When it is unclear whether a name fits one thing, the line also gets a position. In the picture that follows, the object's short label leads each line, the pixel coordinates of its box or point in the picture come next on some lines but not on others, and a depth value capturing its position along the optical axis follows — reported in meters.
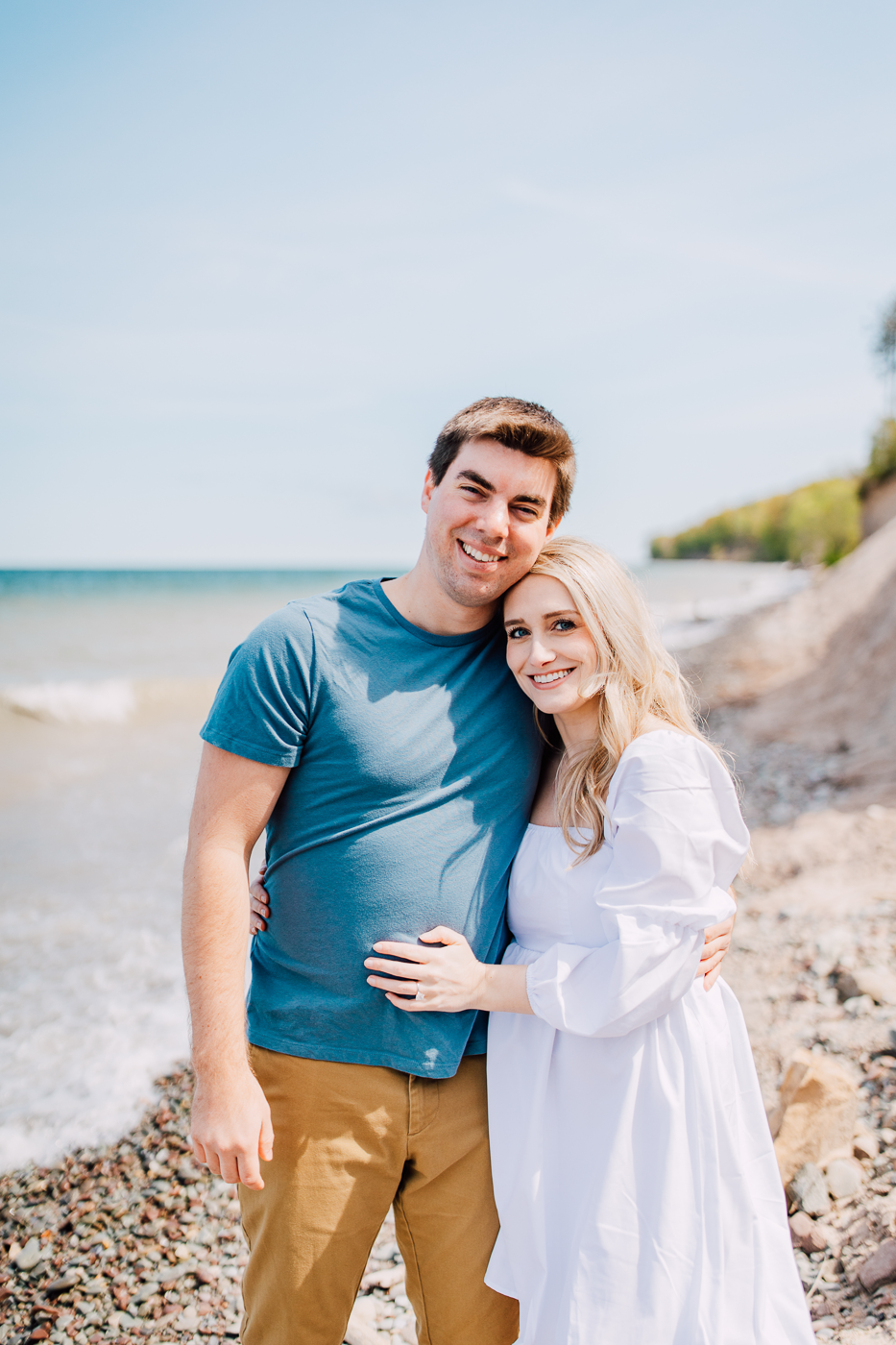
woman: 2.13
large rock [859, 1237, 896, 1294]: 2.83
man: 2.28
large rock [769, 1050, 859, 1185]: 3.37
